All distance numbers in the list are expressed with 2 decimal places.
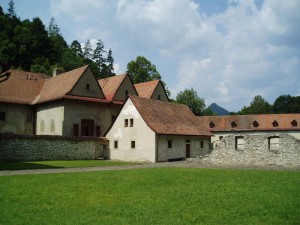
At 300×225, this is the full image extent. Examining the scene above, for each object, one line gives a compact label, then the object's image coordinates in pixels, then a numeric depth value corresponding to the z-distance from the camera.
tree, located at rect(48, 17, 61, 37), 117.19
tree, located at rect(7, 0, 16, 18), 105.78
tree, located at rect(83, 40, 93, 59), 112.74
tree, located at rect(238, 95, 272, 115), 110.67
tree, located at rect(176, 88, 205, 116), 90.94
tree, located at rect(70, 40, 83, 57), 112.71
